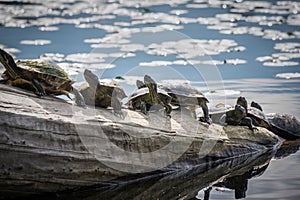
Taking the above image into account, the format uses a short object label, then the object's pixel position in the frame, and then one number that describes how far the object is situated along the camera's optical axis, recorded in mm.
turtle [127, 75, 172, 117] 8445
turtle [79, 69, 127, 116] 7988
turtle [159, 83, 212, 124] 8969
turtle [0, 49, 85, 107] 7207
